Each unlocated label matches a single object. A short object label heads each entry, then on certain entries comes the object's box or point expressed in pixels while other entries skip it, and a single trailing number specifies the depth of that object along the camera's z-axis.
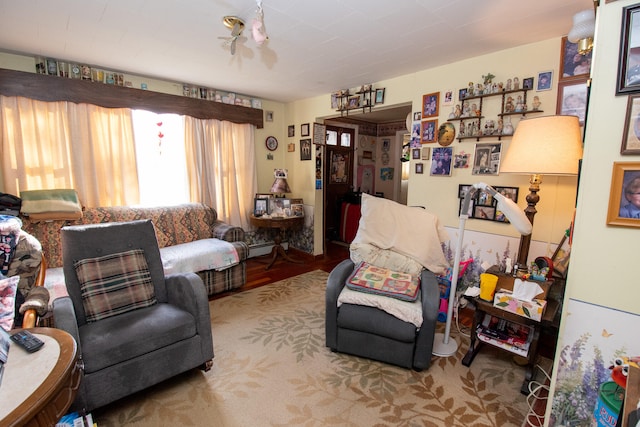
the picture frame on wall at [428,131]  2.87
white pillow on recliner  2.34
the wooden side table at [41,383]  0.85
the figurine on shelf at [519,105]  2.31
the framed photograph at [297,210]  4.17
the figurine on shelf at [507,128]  2.37
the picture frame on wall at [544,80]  2.20
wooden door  5.18
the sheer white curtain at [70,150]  2.64
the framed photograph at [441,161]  2.78
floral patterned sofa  2.62
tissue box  1.72
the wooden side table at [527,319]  1.76
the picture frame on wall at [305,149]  4.24
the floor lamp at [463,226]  1.81
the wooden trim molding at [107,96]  2.59
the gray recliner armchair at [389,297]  1.90
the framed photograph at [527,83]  2.28
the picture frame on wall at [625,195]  1.09
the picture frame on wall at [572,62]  2.04
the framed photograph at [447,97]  2.74
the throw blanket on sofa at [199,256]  2.79
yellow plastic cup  1.91
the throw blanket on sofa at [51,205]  2.53
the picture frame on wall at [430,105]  2.84
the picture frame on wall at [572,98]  2.06
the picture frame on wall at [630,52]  1.06
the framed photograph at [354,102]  3.50
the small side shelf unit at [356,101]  3.38
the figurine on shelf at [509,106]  2.37
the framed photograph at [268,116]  4.36
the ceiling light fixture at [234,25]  1.91
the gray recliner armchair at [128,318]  1.50
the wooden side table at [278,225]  3.88
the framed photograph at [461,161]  2.68
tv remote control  1.08
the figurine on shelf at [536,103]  2.24
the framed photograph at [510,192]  2.44
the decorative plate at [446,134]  2.74
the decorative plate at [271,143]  4.43
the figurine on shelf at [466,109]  2.61
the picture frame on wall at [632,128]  1.07
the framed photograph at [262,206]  4.12
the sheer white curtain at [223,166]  3.68
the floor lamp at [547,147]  1.70
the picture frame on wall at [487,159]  2.49
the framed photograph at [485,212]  2.56
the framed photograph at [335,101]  3.72
